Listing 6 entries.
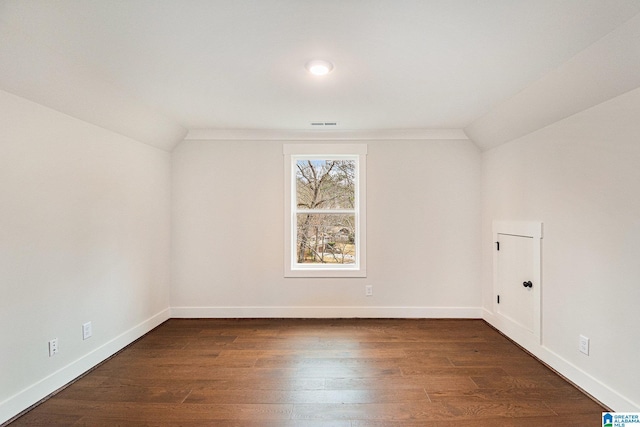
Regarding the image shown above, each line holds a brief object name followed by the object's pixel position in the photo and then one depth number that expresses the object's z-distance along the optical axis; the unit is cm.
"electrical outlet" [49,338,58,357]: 229
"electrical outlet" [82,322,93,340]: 258
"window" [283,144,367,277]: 403
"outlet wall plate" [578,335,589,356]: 229
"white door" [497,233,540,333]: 296
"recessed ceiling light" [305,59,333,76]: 212
